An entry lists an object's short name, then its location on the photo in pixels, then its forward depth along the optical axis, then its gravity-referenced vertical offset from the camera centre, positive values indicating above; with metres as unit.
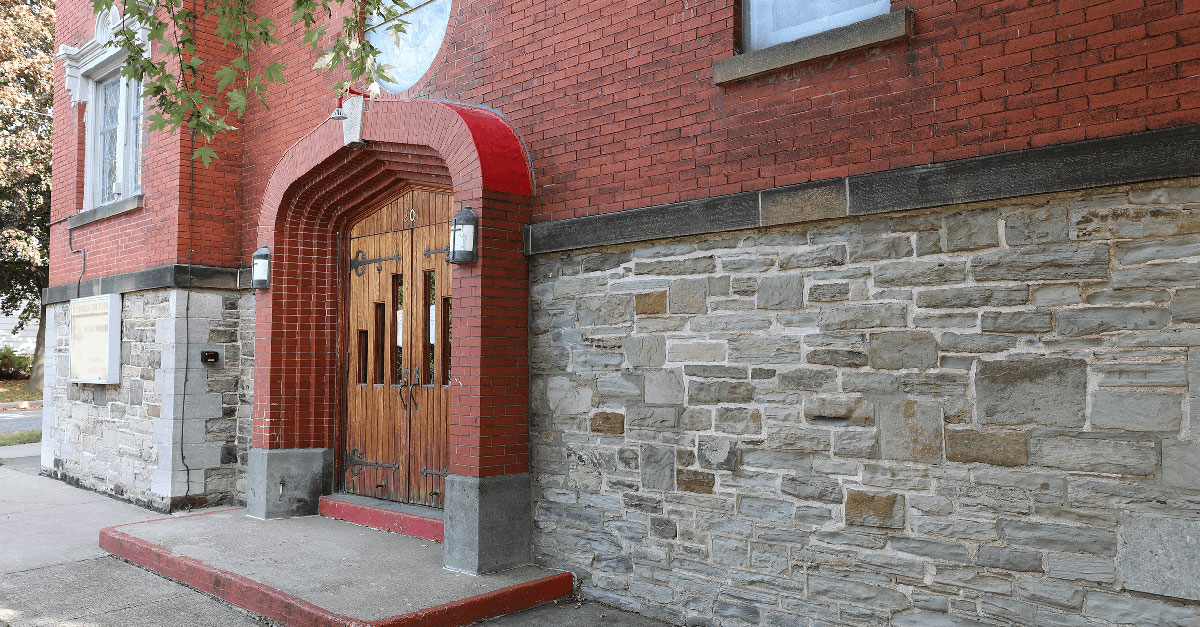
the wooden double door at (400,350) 7.13 +0.13
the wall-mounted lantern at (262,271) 7.95 +0.92
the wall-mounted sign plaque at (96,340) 9.70 +0.32
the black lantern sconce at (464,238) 5.84 +0.90
